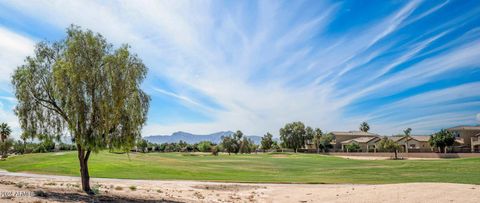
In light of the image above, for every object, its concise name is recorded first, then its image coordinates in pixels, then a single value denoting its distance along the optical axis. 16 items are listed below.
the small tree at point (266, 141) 166.50
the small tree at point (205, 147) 159.00
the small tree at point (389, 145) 106.31
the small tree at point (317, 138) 152.45
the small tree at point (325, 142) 151.75
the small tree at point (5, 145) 105.79
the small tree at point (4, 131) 114.83
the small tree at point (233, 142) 142.75
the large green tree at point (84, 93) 20.39
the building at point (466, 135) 121.38
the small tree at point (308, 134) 162.38
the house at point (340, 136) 168.00
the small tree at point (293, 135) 162.00
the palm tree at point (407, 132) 137.26
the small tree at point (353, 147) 137.62
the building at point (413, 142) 133.75
